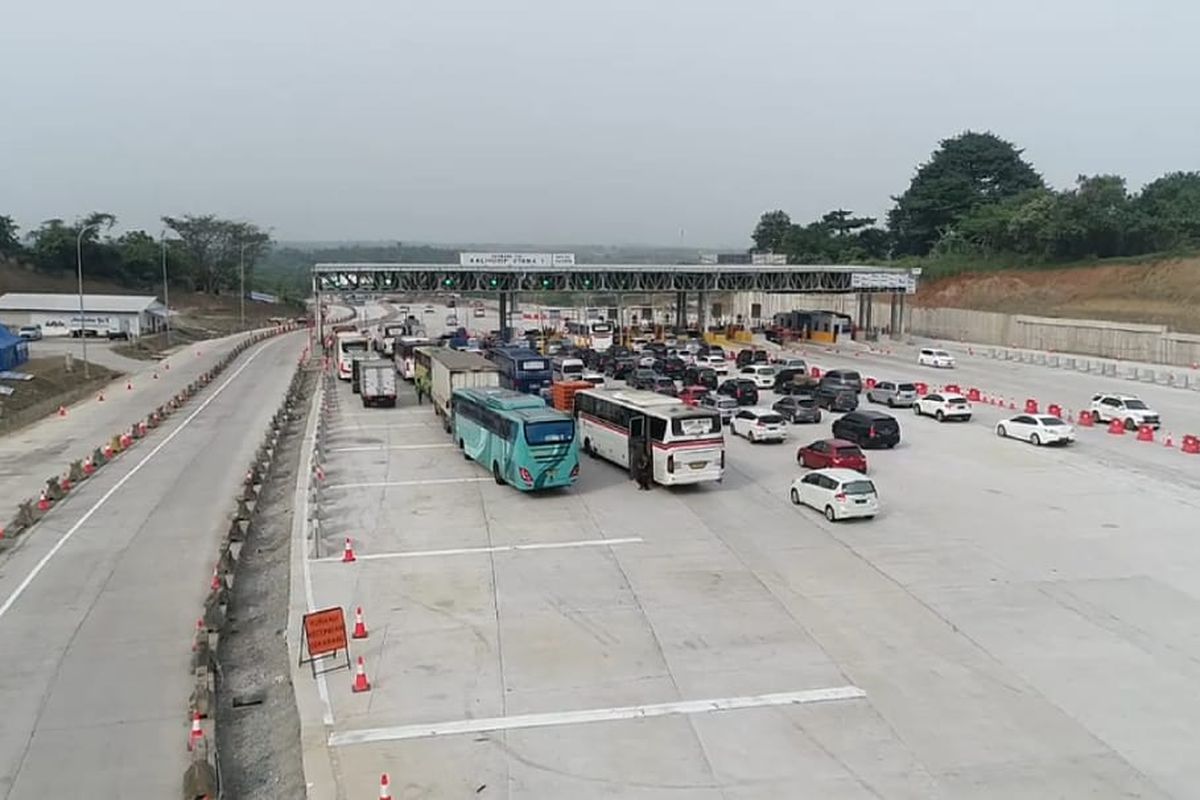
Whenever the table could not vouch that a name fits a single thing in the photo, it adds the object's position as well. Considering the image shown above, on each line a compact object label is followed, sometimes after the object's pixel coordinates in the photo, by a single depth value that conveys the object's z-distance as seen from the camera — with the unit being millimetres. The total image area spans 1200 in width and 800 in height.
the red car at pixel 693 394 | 44000
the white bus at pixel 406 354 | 55791
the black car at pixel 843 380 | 47406
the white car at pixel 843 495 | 24141
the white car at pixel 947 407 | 41344
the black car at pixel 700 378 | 51750
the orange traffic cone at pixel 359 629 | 16859
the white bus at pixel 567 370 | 53816
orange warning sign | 15398
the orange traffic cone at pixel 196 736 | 13062
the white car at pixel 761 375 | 52500
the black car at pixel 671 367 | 56353
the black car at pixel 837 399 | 43750
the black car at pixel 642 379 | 49250
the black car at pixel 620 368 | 58612
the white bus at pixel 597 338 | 79375
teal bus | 26344
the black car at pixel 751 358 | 63019
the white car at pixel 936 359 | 64375
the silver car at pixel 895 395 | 45094
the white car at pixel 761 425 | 35469
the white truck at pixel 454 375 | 37000
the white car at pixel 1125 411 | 38750
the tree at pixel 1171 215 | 90500
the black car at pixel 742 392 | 45406
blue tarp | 60088
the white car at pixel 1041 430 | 34875
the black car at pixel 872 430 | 34562
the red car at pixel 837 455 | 29156
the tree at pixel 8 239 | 119000
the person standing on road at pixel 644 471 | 28000
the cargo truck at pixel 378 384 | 45500
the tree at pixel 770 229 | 172125
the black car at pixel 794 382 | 49062
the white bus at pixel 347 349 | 58688
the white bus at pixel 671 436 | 26969
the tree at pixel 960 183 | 121250
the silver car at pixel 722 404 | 40688
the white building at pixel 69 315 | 92562
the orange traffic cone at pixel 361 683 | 14695
